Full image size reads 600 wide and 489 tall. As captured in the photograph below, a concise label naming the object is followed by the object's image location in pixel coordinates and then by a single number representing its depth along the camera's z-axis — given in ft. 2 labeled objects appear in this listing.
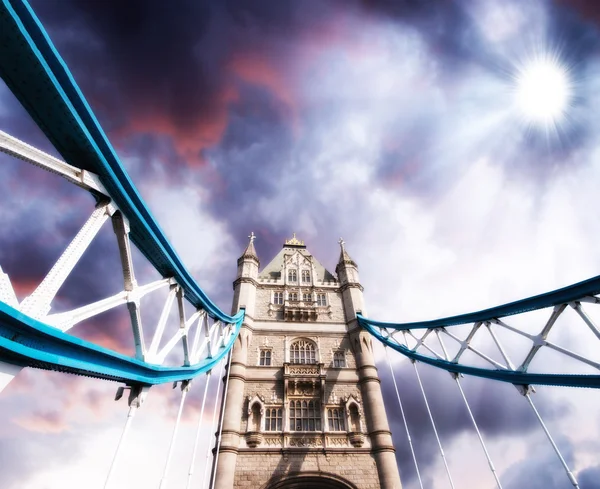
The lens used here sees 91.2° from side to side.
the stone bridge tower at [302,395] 53.42
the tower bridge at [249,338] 14.08
